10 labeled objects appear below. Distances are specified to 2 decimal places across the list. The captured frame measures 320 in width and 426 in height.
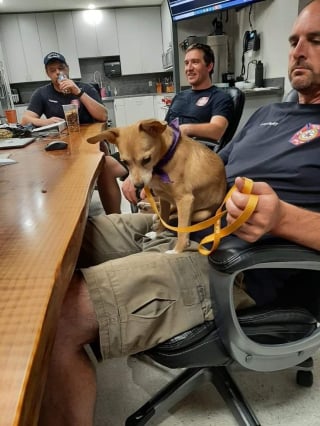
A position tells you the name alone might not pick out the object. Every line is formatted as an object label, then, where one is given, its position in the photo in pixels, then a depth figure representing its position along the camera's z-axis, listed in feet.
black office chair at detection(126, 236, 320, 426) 2.21
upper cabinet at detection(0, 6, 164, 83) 20.98
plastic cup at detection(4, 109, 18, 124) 9.84
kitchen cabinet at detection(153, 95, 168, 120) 21.17
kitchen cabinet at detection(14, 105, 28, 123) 21.76
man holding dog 2.35
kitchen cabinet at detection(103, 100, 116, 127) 22.20
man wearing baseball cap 9.23
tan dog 3.73
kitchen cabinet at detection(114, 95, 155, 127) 22.10
